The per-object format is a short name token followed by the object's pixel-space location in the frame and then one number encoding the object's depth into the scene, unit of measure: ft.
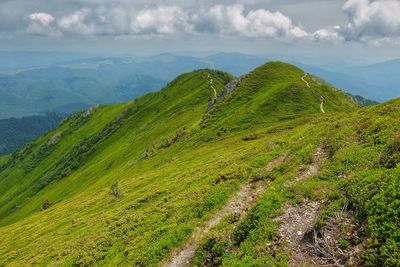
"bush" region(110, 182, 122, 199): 218.98
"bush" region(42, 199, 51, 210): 426.51
